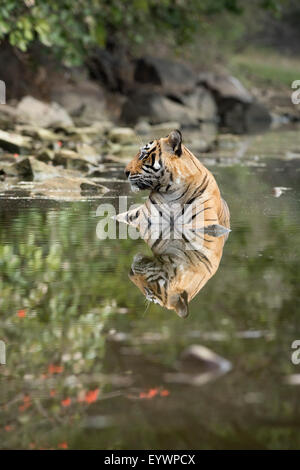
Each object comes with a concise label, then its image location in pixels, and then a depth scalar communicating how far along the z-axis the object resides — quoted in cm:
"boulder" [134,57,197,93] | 3538
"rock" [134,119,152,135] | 2359
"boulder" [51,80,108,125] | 3041
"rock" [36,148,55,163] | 1497
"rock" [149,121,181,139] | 2270
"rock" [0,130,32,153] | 1606
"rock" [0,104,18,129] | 2075
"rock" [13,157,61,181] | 1265
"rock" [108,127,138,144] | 2059
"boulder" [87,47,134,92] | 3519
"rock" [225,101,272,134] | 3550
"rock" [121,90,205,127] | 3102
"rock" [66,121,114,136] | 2069
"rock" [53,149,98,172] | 1473
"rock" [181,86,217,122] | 3409
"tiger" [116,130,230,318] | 774
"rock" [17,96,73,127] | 2494
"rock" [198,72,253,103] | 3616
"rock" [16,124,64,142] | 1944
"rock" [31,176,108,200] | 1097
